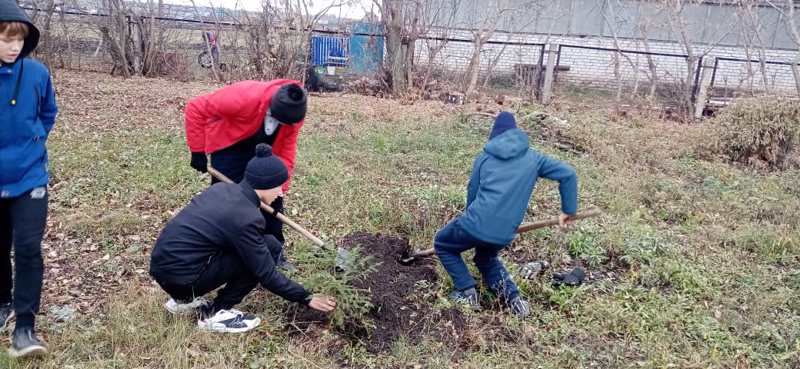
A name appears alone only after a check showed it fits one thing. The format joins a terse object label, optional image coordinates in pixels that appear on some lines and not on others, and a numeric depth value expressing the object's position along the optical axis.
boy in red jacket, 3.29
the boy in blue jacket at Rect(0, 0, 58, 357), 2.47
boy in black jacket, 2.75
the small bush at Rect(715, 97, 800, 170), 7.35
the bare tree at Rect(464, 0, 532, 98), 12.57
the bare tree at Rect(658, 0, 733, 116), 11.86
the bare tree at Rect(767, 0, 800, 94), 10.73
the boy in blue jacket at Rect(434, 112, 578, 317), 3.19
